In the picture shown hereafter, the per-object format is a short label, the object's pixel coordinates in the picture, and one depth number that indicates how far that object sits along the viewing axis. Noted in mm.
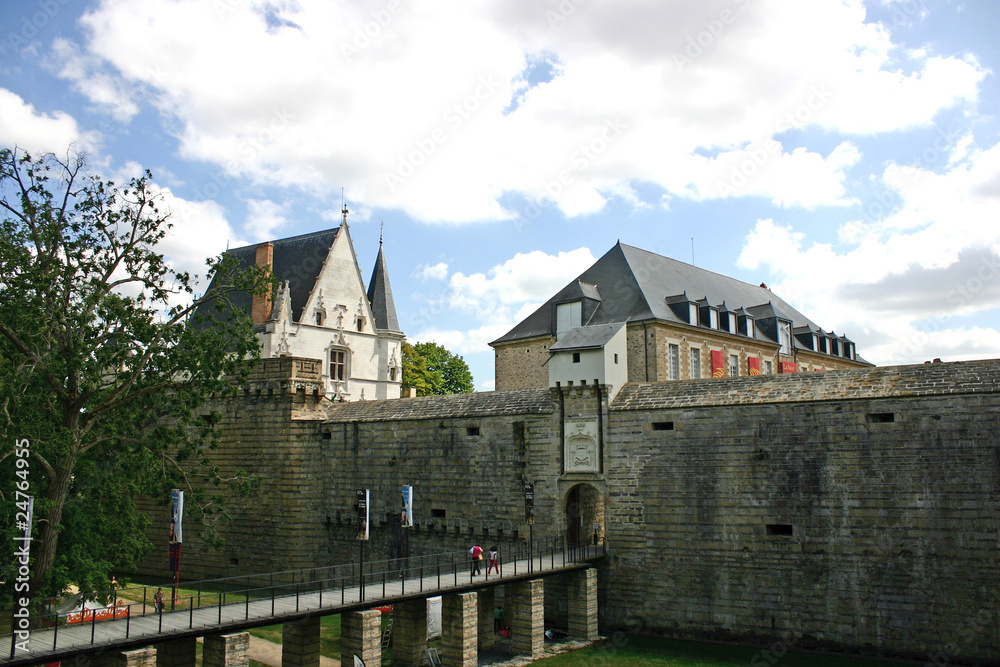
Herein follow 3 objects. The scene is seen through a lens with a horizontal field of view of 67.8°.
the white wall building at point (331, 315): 37031
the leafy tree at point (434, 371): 50438
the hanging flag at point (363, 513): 18719
